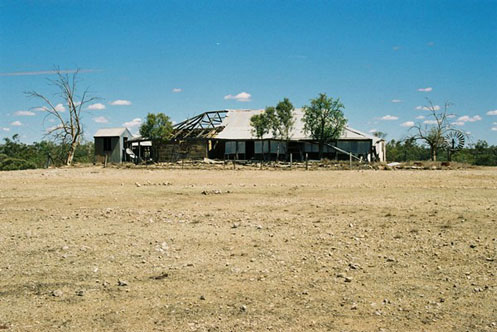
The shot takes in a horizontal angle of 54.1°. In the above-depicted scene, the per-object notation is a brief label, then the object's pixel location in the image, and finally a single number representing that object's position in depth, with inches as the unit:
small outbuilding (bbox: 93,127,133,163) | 2118.6
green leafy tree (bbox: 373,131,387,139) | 2559.5
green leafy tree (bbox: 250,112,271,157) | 1870.1
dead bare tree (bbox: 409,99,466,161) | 1980.8
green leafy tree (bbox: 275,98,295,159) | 1898.4
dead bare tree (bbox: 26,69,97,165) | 1948.8
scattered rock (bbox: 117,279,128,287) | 276.8
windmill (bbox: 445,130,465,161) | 1894.4
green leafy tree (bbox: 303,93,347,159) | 1817.2
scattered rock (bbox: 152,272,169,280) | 287.1
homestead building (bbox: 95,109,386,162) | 1873.8
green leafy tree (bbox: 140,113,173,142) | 1927.9
